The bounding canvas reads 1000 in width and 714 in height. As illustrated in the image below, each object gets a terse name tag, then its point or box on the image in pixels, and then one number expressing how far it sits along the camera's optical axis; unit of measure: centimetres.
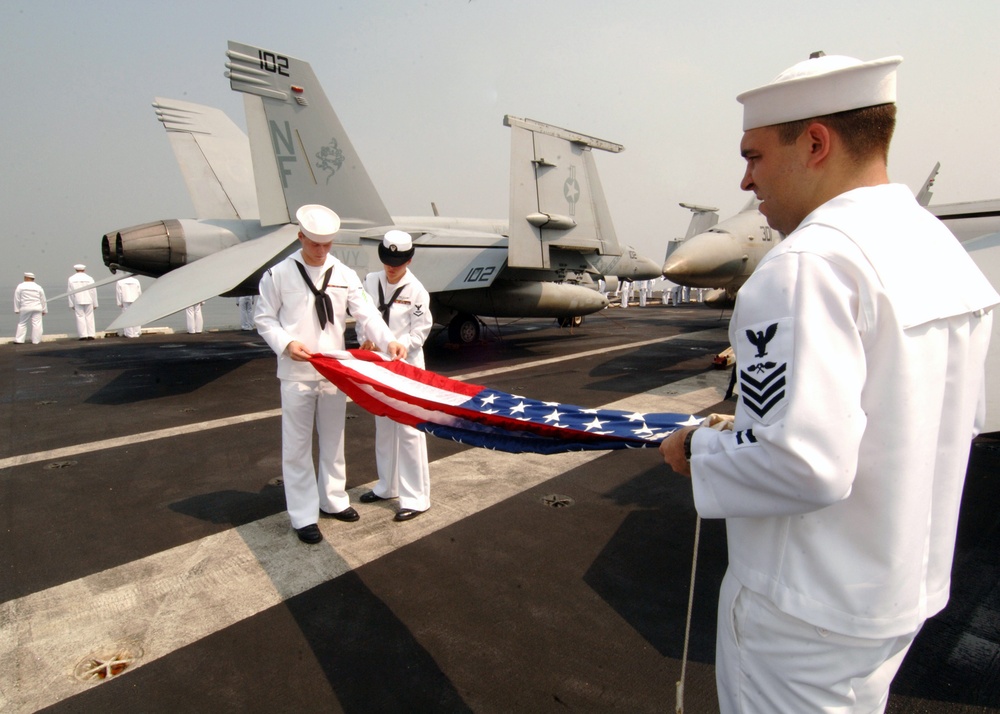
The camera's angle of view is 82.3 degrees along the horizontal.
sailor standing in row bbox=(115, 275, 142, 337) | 1666
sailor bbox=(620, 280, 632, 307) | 2739
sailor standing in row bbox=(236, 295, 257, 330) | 1669
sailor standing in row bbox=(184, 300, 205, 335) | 1616
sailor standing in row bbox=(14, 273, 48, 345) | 1355
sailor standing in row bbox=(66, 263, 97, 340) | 1402
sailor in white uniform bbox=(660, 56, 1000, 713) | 101
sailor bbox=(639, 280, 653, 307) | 2812
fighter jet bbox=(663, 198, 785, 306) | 855
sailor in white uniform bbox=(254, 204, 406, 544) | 371
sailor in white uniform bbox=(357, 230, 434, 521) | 401
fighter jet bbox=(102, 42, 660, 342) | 934
